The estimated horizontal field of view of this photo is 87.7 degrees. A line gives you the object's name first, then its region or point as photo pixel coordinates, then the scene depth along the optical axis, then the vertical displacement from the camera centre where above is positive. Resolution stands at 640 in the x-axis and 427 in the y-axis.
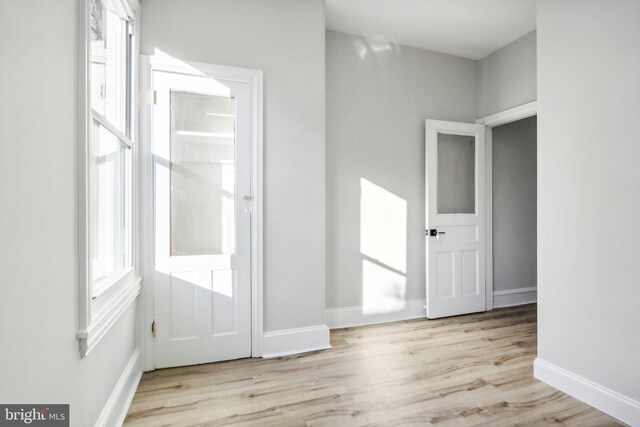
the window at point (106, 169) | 1.28 +0.23
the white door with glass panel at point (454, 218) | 3.52 -0.07
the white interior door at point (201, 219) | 2.42 -0.05
